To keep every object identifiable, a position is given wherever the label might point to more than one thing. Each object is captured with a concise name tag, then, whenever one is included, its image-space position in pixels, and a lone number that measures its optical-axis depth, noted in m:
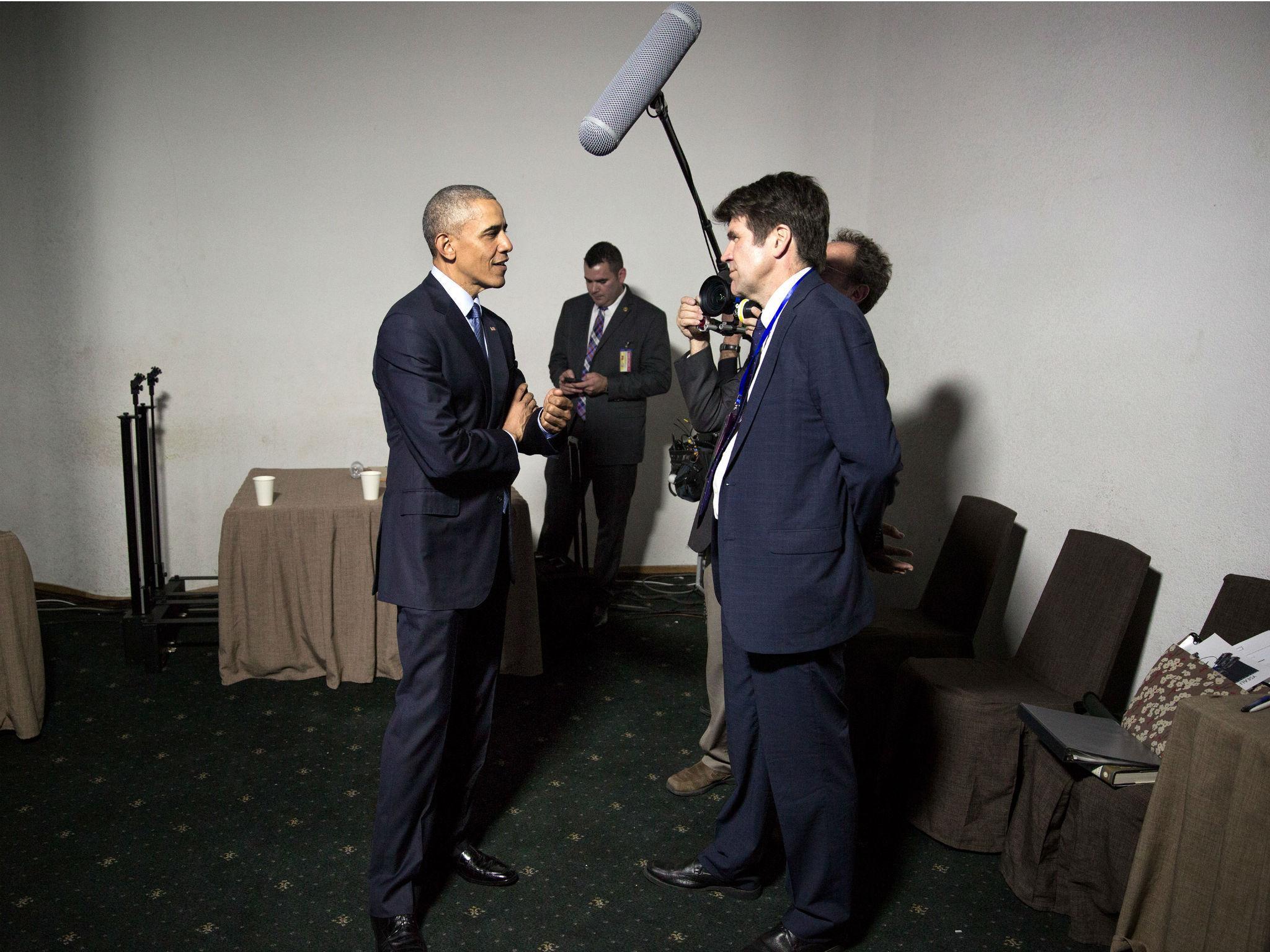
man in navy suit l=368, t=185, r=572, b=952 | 1.86
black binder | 1.98
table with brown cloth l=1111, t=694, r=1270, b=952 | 1.59
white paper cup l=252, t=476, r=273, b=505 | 3.34
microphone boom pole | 2.02
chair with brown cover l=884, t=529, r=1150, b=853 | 2.38
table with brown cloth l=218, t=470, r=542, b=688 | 3.37
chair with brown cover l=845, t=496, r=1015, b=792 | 2.88
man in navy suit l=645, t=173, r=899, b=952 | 1.73
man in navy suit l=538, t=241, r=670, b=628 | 4.24
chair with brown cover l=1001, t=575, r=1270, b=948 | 2.01
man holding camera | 2.39
